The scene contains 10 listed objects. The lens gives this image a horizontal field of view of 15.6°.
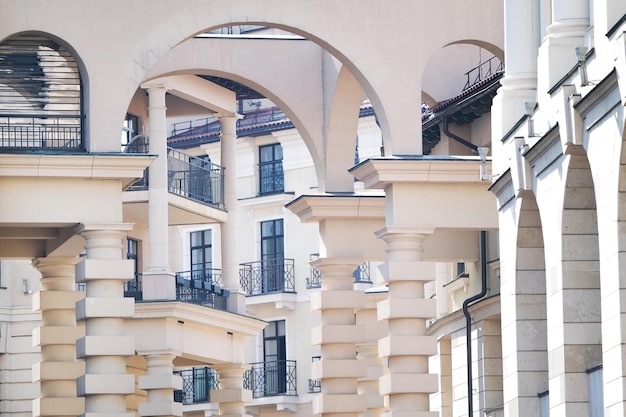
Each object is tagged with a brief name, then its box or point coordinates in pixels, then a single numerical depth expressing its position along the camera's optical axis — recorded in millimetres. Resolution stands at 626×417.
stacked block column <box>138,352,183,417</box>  52594
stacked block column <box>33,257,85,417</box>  47031
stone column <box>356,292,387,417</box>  53875
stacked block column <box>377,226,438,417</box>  43969
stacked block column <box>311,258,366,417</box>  48500
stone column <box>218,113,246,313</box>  59094
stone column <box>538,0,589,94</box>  34531
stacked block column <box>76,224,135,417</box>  42812
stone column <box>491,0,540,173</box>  38031
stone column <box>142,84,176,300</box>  55062
